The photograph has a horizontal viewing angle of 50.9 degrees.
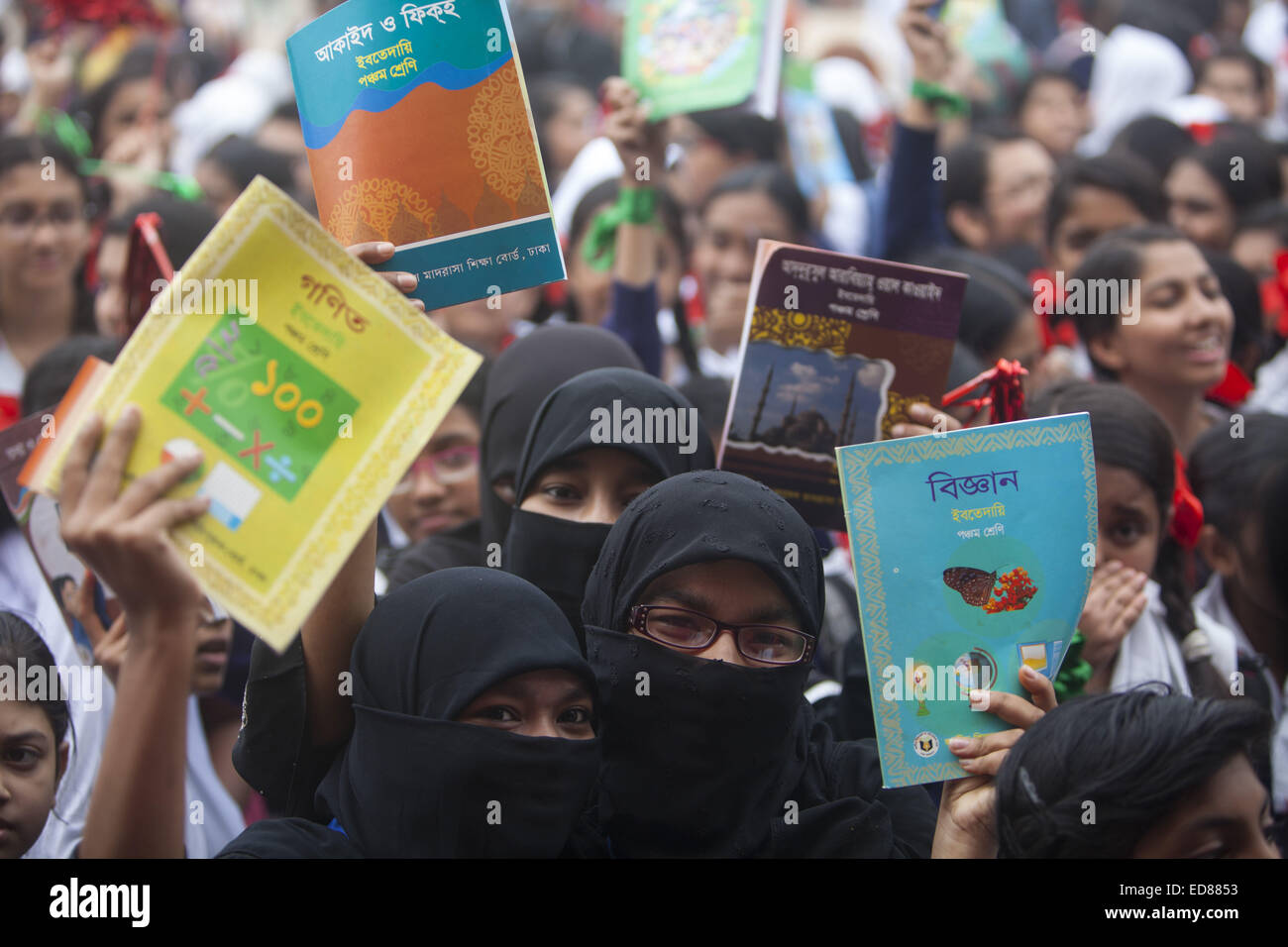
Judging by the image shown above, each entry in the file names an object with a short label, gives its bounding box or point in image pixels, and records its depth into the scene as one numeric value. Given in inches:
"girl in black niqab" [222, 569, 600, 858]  77.8
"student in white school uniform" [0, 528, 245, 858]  98.3
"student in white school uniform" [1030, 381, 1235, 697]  111.3
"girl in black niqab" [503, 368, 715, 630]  103.0
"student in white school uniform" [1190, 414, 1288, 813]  128.1
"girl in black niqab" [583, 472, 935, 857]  84.7
